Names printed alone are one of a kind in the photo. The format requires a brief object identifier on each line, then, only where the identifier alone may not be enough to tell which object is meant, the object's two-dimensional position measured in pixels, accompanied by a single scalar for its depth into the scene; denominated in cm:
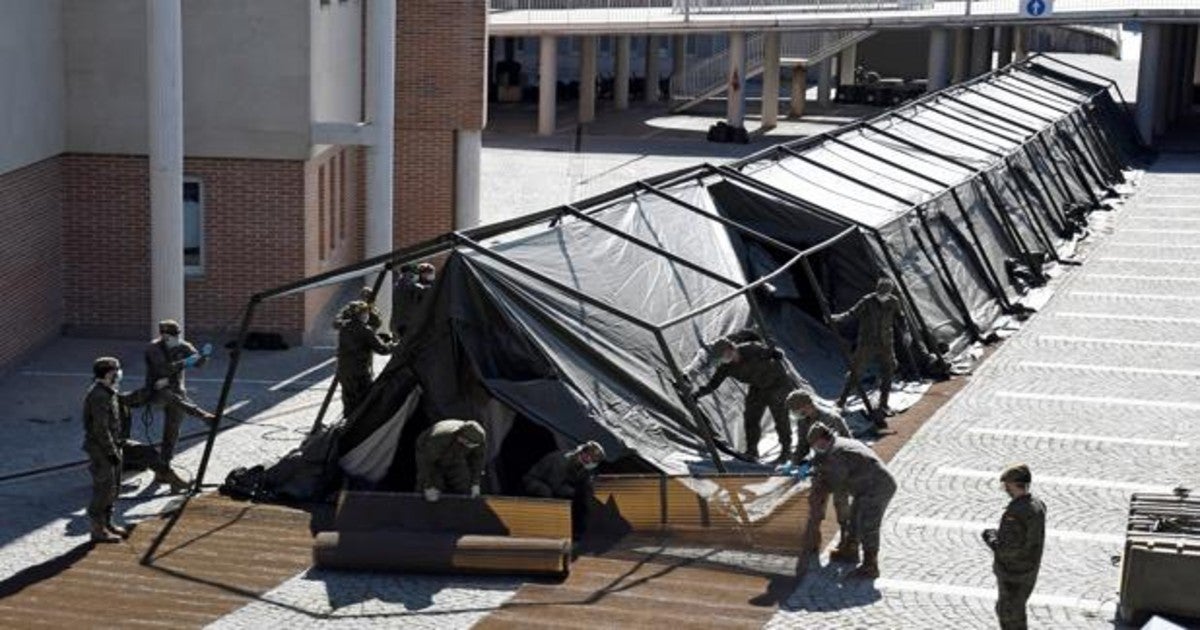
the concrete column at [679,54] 5359
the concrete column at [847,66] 5531
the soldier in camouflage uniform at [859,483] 1556
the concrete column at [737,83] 4481
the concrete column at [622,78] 5050
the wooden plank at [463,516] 1584
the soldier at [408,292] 2066
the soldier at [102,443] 1627
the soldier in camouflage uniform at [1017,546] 1384
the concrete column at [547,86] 4472
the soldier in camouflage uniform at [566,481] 1647
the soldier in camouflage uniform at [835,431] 1585
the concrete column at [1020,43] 5666
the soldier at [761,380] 1862
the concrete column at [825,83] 5222
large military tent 1736
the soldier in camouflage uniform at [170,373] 1803
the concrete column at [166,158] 2214
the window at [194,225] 2470
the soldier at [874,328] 2052
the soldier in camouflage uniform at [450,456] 1600
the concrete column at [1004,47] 5500
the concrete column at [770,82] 4659
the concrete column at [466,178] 2923
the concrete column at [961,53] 5169
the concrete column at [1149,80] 4344
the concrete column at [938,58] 4644
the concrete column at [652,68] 5294
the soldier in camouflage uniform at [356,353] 1866
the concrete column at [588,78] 4706
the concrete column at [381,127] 2489
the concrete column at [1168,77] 4620
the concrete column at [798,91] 4884
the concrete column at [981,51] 5241
